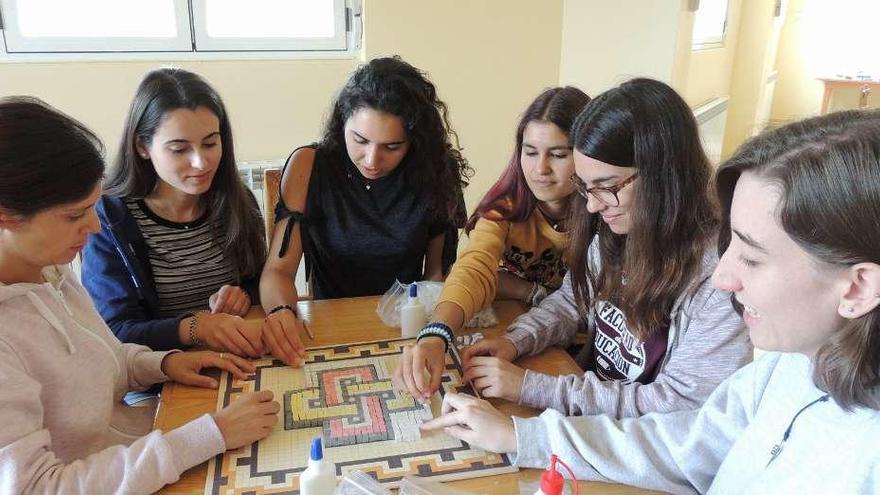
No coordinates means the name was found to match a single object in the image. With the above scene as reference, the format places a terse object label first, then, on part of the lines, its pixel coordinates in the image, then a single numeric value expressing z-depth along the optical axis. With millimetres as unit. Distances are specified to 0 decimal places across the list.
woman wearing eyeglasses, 1076
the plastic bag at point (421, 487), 875
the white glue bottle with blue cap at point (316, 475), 811
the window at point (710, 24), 3592
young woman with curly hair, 1592
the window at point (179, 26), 2457
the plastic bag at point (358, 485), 862
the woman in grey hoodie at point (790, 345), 678
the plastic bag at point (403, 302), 1440
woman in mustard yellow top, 1437
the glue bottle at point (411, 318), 1330
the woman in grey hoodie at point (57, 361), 867
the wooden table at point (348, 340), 917
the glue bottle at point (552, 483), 704
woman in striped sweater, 1467
